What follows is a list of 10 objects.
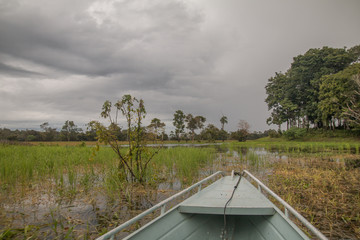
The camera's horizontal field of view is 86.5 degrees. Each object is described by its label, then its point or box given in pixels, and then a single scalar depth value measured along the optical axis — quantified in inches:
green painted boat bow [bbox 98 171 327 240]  75.7
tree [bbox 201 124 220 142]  1646.8
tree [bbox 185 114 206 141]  2057.2
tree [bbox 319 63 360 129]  938.1
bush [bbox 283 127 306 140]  1167.6
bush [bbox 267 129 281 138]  1389.4
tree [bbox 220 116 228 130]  2323.3
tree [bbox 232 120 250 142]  1533.0
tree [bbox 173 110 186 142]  2190.0
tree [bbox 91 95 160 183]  194.9
